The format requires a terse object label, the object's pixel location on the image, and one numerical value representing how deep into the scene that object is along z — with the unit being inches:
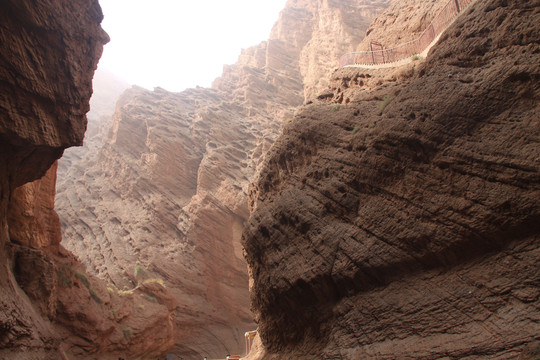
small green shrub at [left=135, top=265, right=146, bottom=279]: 1081.0
